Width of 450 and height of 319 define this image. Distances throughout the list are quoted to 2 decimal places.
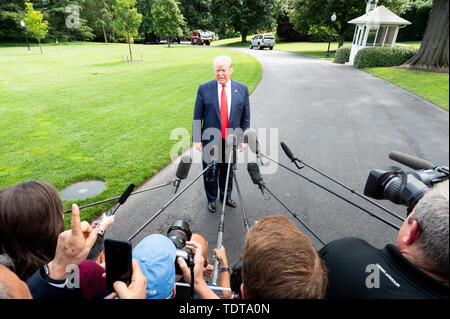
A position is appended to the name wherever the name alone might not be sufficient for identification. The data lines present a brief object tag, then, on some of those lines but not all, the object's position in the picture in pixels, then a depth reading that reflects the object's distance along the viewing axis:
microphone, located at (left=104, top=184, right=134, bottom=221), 2.02
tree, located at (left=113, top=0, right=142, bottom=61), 20.06
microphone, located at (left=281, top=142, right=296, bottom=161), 2.43
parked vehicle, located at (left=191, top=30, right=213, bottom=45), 41.00
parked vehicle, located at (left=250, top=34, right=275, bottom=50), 32.17
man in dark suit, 3.53
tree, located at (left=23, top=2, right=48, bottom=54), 28.95
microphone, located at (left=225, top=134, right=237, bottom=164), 2.67
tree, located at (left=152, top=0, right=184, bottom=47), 31.50
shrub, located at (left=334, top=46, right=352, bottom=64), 19.22
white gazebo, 16.70
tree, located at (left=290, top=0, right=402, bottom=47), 24.89
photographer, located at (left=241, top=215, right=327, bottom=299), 1.01
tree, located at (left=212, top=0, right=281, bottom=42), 41.34
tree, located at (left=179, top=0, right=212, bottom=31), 48.81
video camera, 1.34
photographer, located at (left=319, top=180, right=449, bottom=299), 0.96
